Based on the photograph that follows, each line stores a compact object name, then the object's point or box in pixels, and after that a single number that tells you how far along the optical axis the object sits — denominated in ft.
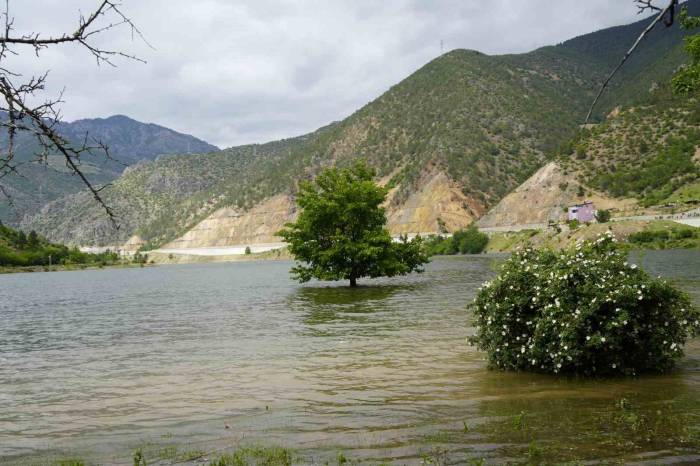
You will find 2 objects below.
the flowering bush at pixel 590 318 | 38.32
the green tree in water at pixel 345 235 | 145.89
